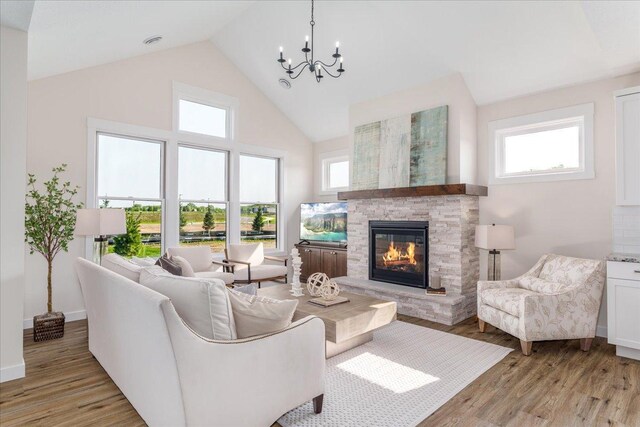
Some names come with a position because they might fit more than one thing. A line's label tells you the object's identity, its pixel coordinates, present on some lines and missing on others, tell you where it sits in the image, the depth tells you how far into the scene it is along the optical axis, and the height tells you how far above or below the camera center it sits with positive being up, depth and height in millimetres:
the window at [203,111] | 5274 +1666
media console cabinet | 6016 -790
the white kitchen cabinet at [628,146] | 3266 +654
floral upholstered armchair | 3219 -869
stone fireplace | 4379 -457
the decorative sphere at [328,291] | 3365 -730
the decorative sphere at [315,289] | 3414 -752
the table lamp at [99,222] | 3766 -72
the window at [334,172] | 6695 +862
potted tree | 3598 -142
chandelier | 3642 +2210
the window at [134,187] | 4688 +393
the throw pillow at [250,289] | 3121 -668
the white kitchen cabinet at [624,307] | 3066 -818
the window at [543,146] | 4020 +865
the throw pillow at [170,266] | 2924 -432
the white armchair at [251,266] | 5035 -757
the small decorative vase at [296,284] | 3422 -711
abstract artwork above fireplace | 4672 +926
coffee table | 2812 -855
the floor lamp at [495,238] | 4094 -264
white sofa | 1597 -790
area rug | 2254 -1286
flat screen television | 6234 -118
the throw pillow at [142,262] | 3365 -461
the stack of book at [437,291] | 4453 -969
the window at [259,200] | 6234 +292
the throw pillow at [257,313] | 1928 -547
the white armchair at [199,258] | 4836 -608
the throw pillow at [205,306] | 1776 -468
